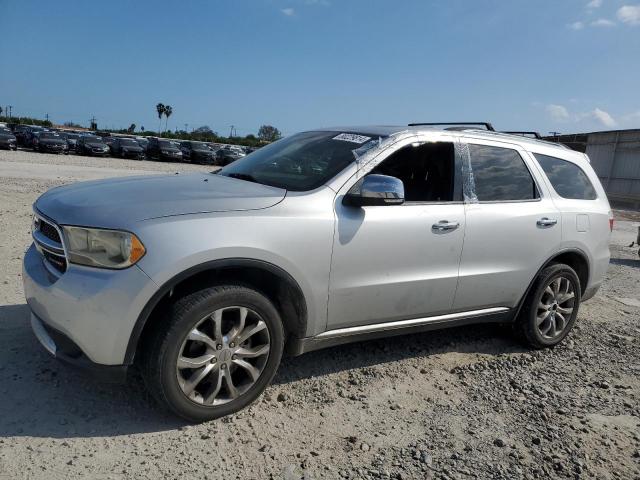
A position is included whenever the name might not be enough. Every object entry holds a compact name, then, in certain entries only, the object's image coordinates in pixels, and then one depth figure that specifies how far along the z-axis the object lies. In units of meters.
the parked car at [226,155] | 38.32
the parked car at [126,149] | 35.41
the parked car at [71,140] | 34.78
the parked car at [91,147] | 33.94
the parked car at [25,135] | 35.03
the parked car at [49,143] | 32.75
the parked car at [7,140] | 30.89
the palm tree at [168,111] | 116.65
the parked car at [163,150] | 36.53
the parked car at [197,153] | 38.25
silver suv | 2.72
